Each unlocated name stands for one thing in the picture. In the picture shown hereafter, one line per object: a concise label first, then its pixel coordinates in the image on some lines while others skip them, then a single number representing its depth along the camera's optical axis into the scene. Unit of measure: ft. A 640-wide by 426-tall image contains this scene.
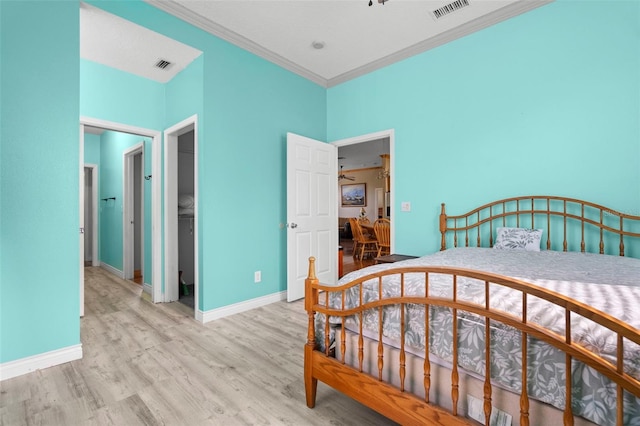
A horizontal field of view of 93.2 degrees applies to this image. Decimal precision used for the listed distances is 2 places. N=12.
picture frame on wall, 35.14
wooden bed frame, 2.67
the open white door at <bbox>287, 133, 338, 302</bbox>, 11.66
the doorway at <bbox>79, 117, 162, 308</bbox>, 11.56
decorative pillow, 8.01
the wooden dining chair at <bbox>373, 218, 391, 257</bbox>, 18.92
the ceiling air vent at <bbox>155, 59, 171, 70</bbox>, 10.40
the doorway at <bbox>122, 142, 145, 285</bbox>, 15.15
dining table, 23.31
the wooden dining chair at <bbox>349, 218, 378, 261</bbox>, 21.40
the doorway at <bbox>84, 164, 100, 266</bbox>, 18.19
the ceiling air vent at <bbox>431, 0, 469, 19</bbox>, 8.81
